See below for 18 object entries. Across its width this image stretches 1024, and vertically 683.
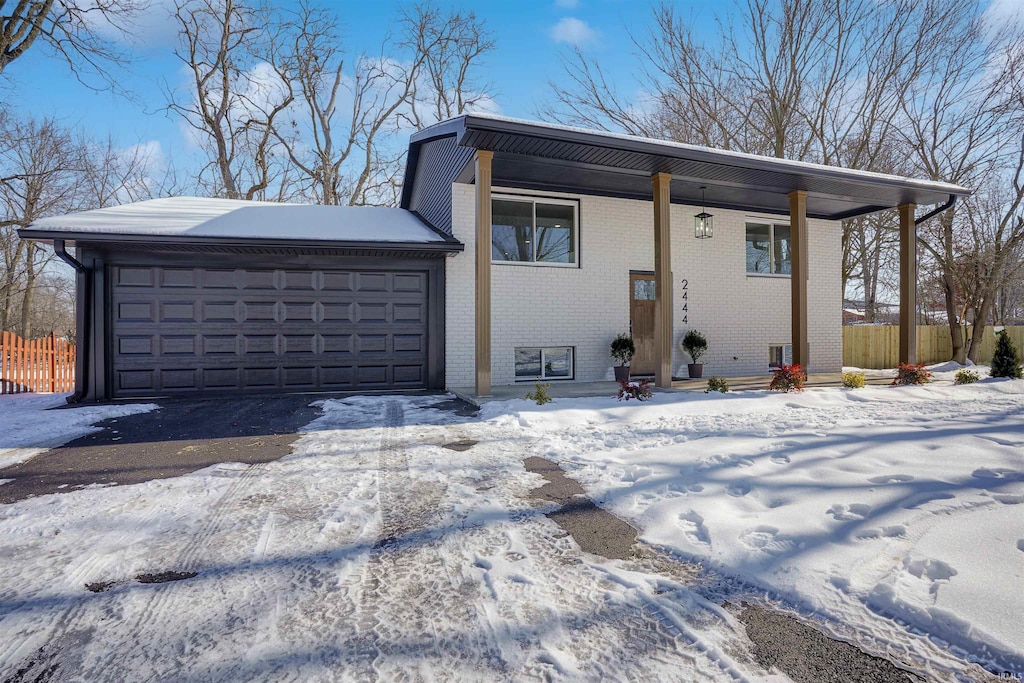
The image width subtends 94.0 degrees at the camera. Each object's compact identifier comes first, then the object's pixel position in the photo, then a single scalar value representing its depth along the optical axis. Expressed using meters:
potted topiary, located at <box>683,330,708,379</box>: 9.34
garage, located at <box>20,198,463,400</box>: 6.93
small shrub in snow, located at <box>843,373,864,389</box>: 7.41
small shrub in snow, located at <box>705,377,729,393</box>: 6.92
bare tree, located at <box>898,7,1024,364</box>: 13.16
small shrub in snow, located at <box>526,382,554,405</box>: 5.95
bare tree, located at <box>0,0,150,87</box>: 8.23
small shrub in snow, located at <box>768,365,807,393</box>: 7.05
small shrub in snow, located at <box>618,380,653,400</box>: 6.19
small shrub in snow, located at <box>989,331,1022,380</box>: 8.52
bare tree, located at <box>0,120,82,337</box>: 15.19
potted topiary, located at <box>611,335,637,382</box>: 8.72
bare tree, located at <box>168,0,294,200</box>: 16.86
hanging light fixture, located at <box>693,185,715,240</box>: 8.88
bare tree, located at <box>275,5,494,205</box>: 18.00
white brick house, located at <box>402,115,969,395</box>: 6.91
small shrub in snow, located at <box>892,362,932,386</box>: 7.85
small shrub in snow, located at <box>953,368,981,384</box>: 7.96
